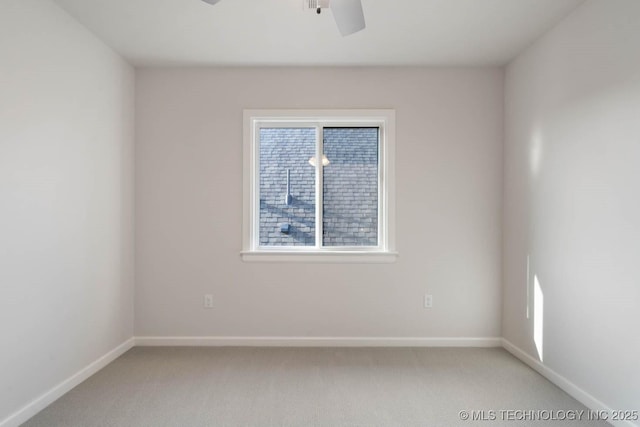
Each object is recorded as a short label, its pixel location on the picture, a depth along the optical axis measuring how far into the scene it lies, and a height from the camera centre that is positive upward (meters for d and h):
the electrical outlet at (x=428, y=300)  3.48 -0.83
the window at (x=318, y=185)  3.62 +0.22
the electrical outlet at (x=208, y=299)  3.50 -0.83
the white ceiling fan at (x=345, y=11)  1.76 +0.93
